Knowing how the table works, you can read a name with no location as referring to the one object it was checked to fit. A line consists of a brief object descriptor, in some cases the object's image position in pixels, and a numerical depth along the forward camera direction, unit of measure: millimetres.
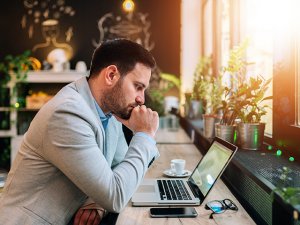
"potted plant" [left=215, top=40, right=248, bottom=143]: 2107
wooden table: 1307
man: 1225
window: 1761
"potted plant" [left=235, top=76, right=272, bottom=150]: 1953
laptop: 1491
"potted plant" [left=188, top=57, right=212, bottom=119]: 3939
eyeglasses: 1408
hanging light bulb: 5195
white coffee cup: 2018
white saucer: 1987
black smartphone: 1361
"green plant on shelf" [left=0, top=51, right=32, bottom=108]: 5281
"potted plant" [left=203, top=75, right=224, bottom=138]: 2583
